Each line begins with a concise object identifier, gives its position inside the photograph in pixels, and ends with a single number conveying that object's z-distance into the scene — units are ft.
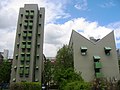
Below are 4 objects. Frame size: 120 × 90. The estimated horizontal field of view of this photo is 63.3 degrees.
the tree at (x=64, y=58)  83.93
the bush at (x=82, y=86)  37.24
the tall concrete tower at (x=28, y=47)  94.90
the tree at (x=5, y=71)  97.97
